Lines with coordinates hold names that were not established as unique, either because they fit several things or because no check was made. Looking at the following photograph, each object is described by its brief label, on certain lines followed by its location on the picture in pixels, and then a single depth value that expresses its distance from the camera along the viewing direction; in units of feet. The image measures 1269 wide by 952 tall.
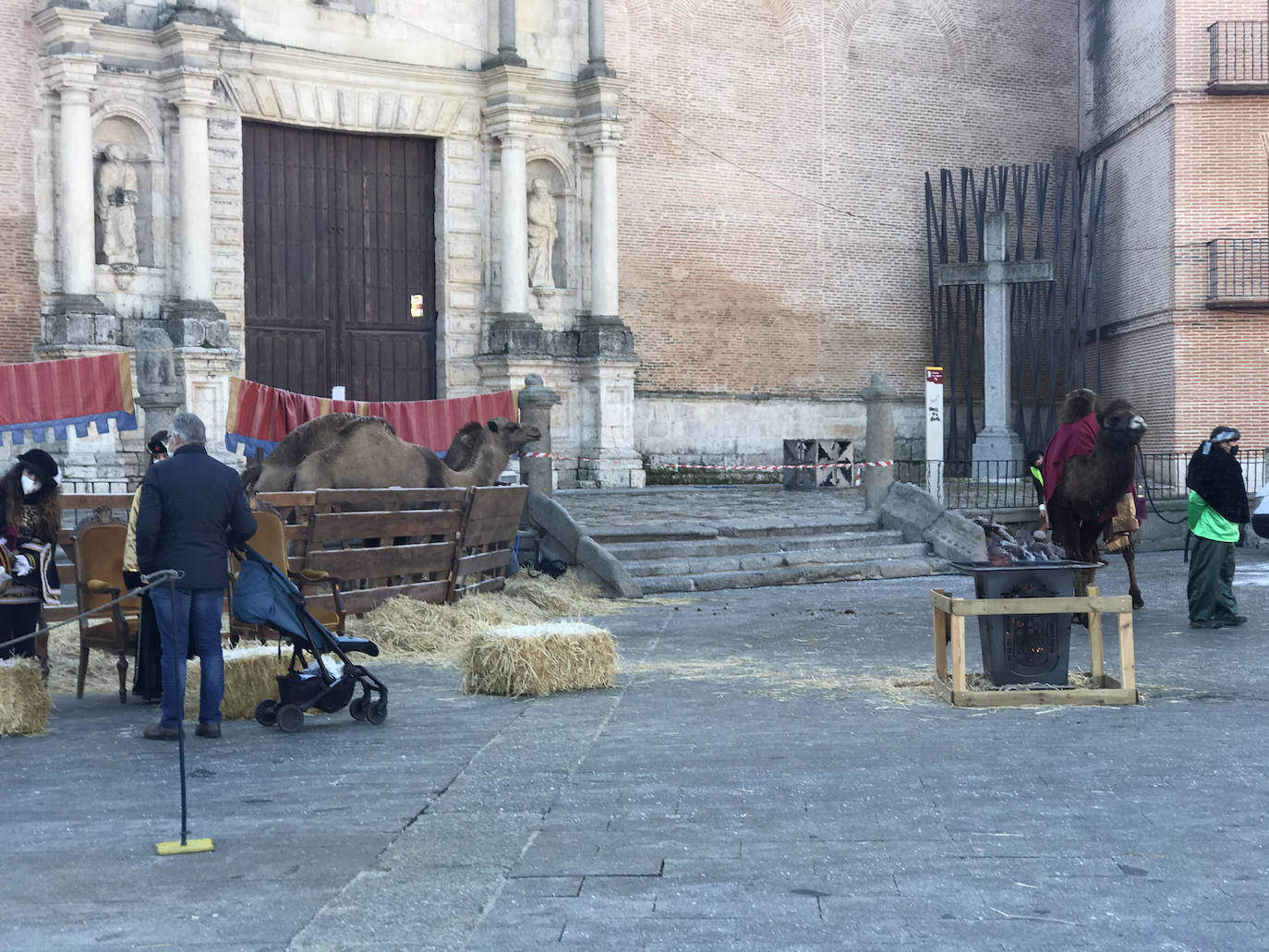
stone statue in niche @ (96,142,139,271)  70.18
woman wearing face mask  31.32
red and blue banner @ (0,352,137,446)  57.21
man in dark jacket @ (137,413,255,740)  27.63
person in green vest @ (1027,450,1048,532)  56.13
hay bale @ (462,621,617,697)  31.17
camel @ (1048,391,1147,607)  42.34
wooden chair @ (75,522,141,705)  31.71
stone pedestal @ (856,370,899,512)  68.64
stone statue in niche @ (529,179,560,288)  81.66
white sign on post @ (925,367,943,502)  73.10
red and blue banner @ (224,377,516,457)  59.31
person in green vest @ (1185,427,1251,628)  41.01
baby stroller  28.14
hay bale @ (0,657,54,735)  27.07
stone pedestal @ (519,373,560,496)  60.70
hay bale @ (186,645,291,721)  29.76
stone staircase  58.75
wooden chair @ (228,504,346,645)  32.19
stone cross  91.15
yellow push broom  19.19
